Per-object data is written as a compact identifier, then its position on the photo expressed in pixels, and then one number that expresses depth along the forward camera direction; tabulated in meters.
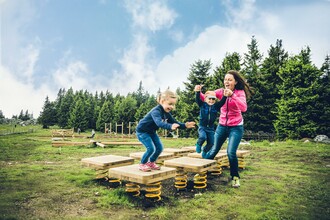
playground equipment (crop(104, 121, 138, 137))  53.54
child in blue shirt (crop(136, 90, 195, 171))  4.32
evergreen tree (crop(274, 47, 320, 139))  21.42
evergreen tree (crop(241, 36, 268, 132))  25.56
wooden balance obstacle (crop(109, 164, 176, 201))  3.89
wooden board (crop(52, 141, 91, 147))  15.00
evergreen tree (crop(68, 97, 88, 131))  53.22
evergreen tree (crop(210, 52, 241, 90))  26.94
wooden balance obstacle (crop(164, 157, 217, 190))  4.69
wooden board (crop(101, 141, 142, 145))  16.02
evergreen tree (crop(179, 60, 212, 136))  29.10
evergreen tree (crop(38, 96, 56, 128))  60.41
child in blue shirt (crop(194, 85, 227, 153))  6.23
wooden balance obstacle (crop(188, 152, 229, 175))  6.21
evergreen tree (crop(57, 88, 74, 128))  59.78
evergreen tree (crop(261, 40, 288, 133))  26.05
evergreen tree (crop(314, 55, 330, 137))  21.33
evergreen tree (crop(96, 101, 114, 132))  55.24
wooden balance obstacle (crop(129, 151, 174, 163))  6.14
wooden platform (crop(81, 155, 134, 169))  5.10
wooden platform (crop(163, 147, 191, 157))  7.15
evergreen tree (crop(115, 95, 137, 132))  55.22
